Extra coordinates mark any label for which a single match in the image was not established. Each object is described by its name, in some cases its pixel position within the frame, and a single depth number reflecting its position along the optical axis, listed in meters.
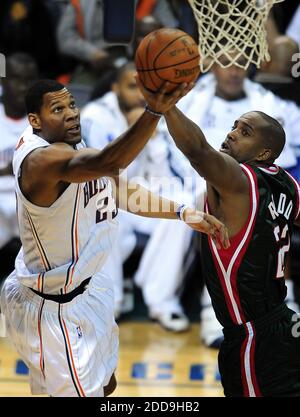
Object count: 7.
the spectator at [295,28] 17.09
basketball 8.14
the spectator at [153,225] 14.98
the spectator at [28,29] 17.52
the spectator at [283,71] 15.61
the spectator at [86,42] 16.92
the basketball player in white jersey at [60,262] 9.20
